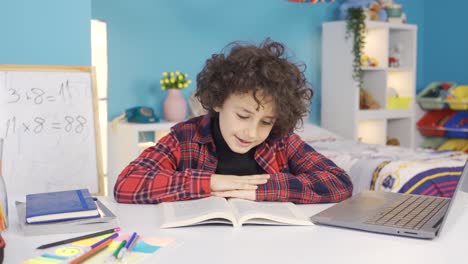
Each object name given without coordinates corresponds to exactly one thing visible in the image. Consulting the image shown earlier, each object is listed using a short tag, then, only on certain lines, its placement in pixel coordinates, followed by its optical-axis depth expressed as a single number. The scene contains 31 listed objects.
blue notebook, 1.08
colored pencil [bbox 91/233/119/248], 0.95
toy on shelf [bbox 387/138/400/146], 4.59
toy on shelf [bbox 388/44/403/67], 4.58
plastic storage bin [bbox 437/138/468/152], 4.59
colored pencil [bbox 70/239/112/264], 0.87
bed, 2.44
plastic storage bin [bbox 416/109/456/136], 4.73
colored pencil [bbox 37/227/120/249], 0.97
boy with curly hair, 1.34
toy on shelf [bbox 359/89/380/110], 4.34
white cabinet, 3.12
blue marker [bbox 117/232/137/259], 0.90
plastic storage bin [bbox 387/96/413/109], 4.52
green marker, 0.90
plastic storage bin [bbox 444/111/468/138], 4.51
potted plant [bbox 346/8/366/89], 4.02
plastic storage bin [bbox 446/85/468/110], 4.44
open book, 1.10
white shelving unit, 4.14
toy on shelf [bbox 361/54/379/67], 4.20
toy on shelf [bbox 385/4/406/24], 4.41
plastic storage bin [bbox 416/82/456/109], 4.70
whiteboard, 1.67
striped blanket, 2.43
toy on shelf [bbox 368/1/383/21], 4.31
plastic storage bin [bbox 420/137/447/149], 4.88
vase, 3.37
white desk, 0.92
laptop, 1.07
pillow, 3.71
